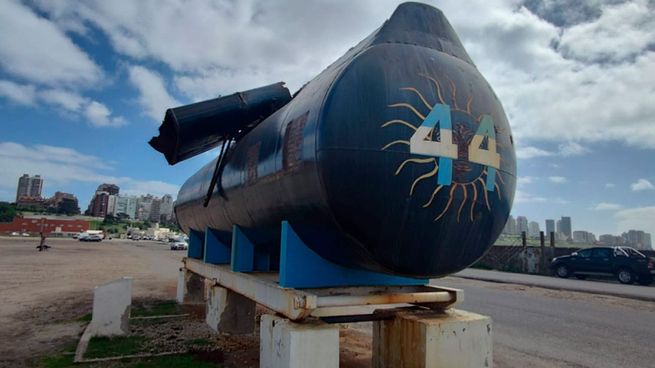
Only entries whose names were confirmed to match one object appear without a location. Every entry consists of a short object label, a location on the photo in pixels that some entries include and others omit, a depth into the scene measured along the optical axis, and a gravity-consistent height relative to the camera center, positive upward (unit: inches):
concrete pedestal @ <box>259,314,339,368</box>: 121.6 -30.6
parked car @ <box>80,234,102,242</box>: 1971.0 -53.5
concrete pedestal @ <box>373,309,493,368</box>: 133.6 -30.9
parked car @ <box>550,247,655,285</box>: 598.5 -21.0
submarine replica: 117.0 +23.0
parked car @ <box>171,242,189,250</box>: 1582.2 -57.7
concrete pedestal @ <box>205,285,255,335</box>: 237.1 -43.5
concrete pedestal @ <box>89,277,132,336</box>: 235.1 -44.0
